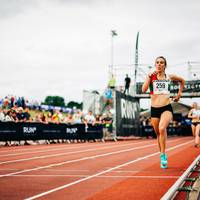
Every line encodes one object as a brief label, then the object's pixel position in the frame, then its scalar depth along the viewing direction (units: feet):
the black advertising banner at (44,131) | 65.16
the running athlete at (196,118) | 51.21
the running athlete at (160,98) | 26.25
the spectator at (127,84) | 112.16
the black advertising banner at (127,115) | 95.25
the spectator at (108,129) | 92.18
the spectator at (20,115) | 69.82
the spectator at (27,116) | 71.77
